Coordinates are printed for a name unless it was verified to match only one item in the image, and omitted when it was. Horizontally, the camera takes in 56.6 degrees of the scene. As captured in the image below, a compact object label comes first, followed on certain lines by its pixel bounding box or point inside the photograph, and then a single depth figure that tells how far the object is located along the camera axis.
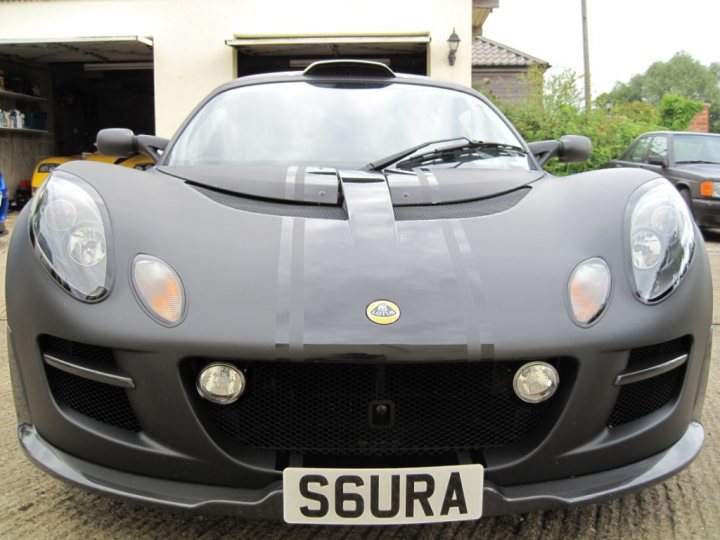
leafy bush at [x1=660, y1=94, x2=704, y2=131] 17.50
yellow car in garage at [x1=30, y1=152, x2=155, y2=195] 9.10
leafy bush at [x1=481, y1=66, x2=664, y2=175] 11.63
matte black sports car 1.36
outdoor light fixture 10.45
